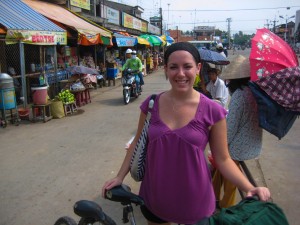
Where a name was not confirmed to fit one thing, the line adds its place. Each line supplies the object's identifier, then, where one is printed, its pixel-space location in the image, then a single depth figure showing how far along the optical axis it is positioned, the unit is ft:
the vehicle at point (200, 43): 185.24
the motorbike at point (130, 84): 35.81
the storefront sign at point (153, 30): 108.04
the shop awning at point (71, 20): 37.93
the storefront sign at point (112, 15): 63.49
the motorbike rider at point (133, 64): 38.29
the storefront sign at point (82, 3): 49.21
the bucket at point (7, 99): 25.09
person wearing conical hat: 9.55
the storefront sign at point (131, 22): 73.61
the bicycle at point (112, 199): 6.17
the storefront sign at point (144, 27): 97.19
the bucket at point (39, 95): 26.94
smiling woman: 6.15
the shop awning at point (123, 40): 53.63
